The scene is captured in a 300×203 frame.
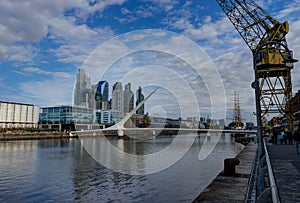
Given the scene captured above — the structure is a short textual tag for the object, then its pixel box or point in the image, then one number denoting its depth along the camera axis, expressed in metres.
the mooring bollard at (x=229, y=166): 10.62
